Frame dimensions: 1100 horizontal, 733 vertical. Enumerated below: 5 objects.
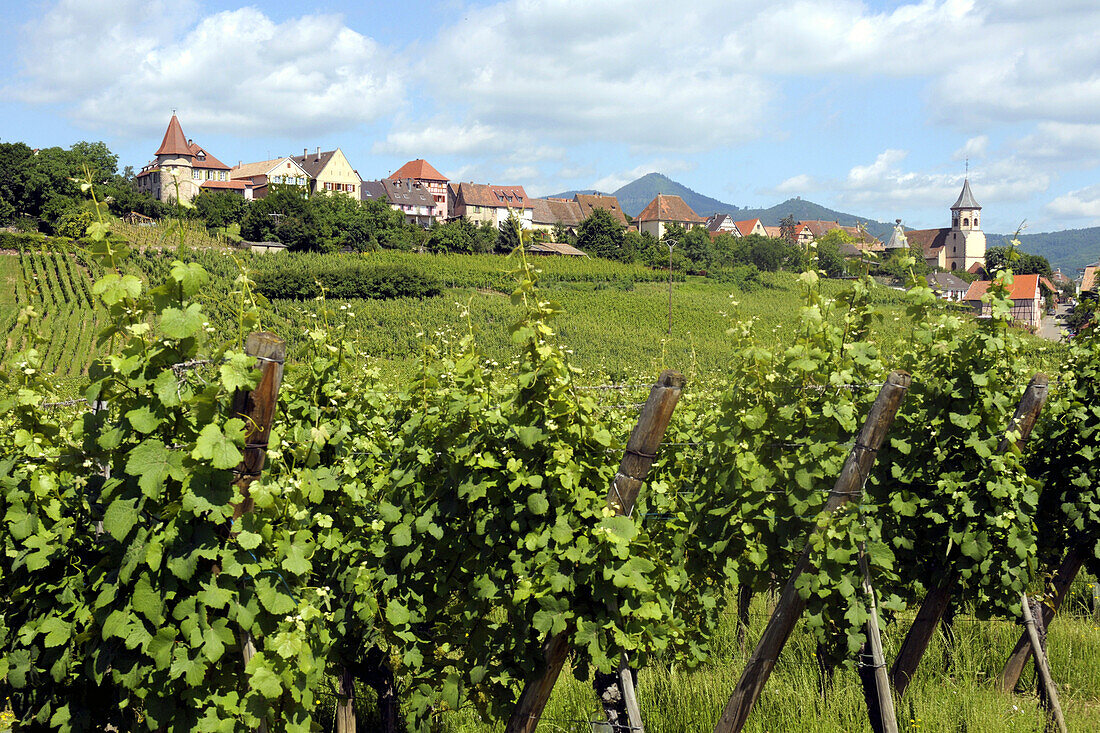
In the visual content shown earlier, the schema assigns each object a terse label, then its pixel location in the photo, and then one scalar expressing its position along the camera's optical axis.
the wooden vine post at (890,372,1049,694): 4.54
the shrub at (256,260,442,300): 43.09
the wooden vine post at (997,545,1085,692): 5.05
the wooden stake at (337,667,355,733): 4.29
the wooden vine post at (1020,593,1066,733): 4.59
